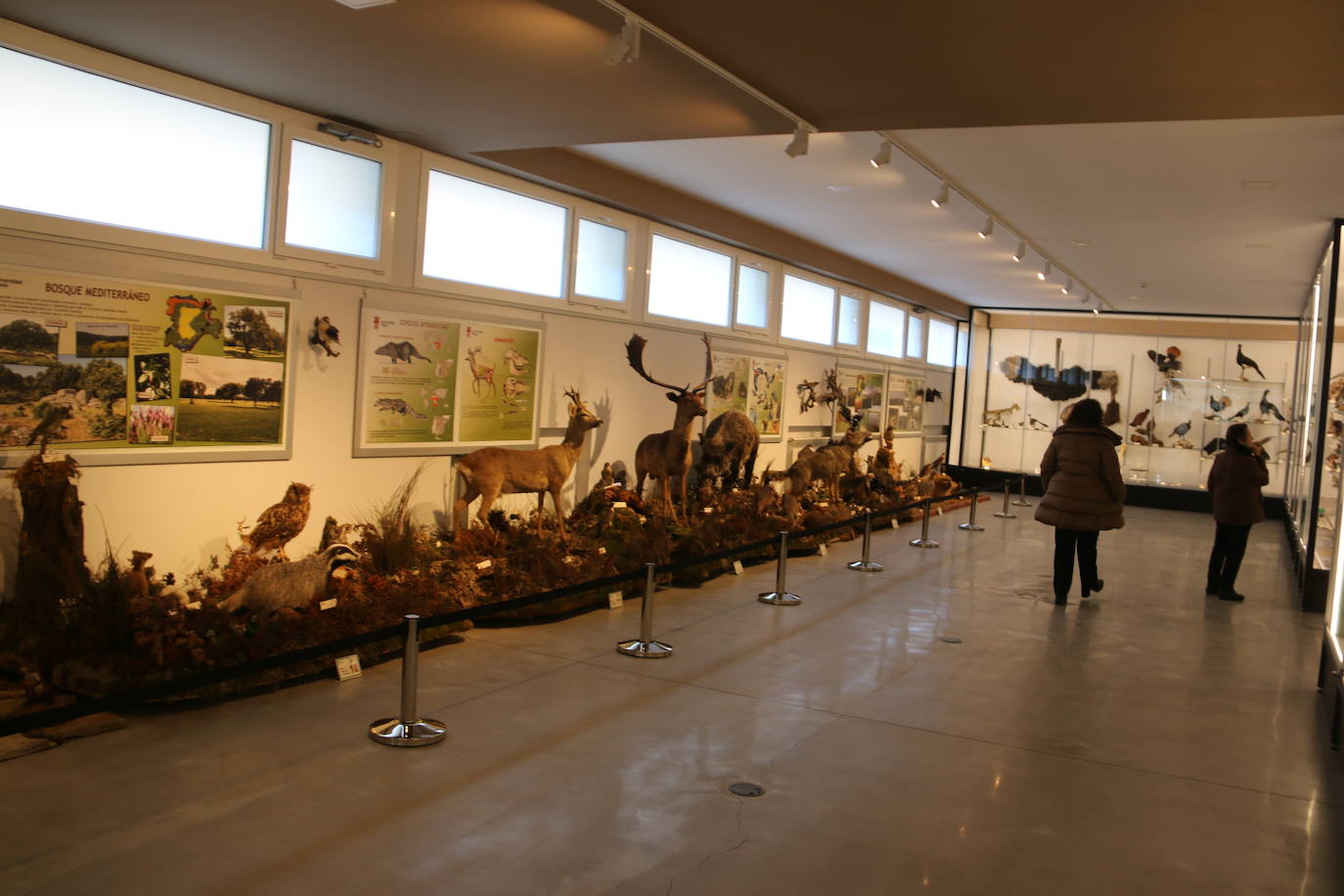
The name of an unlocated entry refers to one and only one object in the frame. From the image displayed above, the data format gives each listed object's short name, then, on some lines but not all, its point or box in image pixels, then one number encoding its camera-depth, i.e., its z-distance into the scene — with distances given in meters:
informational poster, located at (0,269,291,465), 5.42
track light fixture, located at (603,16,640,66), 4.72
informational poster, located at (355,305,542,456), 7.56
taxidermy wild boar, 11.30
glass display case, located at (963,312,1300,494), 17.86
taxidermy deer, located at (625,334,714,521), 9.75
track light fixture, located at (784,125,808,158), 6.19
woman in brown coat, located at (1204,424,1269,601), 9.09
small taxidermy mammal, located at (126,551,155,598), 5.59
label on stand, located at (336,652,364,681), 5.51
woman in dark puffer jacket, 8.32
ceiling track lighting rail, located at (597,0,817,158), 4.71
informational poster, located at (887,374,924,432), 17.80
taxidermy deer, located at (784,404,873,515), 12.02
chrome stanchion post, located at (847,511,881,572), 9.72
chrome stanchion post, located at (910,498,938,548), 11.65
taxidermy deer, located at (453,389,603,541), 8.01
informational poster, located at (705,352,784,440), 12.01
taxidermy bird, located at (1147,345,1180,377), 18.59
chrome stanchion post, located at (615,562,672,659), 6.27
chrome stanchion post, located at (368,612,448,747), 4.57
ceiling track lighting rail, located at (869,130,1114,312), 7.98
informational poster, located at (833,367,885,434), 15.70
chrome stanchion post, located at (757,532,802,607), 8.04
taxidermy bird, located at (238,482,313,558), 6.59
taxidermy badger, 5.77
